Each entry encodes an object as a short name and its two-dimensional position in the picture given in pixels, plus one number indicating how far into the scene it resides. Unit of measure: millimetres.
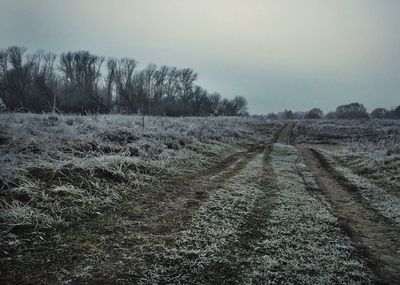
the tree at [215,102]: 96962
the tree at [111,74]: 75438
